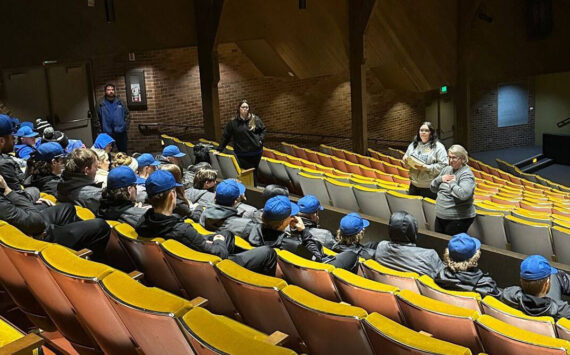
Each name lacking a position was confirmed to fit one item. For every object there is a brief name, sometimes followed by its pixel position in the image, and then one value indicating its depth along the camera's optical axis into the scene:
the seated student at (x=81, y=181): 4.82
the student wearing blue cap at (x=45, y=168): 5.40
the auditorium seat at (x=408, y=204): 6.63
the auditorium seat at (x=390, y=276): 4.11
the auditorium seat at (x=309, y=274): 3.78
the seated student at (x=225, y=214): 4.70
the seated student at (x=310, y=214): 4.89
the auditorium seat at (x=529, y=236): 5.78
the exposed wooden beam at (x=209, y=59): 10.70
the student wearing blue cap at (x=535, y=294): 3.69
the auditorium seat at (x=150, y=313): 2.61
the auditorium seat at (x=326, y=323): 2.86
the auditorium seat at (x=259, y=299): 3.24
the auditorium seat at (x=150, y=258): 3.82
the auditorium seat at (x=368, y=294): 3.54
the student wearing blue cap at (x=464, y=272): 4.09
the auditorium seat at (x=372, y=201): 6.87
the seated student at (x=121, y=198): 4.30
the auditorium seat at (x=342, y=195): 7.19
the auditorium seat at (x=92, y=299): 2.96
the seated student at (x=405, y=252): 4.48
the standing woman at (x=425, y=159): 6.67
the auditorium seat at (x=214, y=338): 2.35
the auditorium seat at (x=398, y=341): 2.56
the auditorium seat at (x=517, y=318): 3.39
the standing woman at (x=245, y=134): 8.34
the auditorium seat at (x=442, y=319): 3.22
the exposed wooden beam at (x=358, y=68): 12.58
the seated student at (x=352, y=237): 4.76
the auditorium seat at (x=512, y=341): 2.87
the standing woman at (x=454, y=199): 5.86
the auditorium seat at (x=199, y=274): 3.55
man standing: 10.71
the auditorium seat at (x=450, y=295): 3.75
